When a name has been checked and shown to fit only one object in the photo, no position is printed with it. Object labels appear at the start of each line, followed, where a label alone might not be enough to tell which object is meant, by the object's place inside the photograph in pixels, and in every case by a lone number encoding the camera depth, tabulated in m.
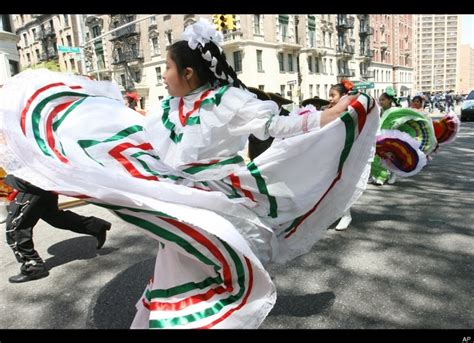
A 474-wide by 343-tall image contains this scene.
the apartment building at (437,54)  145.12
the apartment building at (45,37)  44.28
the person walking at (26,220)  3.24
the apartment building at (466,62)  157.88
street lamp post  13.43
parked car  17.27
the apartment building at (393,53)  53.78
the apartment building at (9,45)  20.31
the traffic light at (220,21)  10.01
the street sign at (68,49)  11.84
